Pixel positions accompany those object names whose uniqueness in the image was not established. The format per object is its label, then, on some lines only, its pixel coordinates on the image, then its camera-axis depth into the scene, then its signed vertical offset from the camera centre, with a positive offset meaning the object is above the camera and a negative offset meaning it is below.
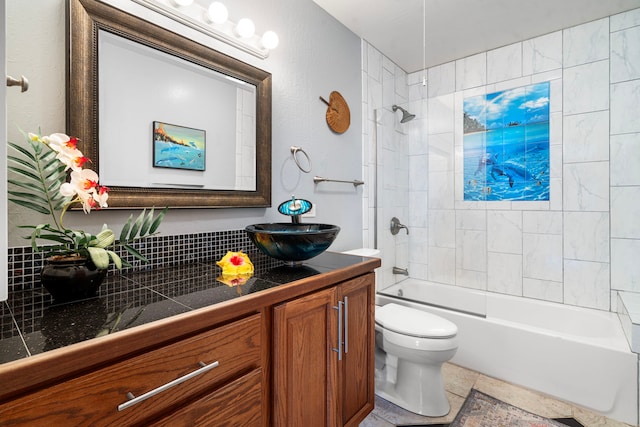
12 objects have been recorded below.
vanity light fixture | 1.27 +0.86
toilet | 1.68 -0.81
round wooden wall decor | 2.13 +0.69
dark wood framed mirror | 1.06 +0.40
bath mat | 1.63 -1.13
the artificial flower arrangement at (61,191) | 0.83 +0.05
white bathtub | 1.70 -0.87
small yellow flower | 1.13 -0.21
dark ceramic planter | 0.79 -0.18
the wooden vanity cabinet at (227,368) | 0.54 -0.37
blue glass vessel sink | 1.16 -0.13
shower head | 2.84 +0.87
